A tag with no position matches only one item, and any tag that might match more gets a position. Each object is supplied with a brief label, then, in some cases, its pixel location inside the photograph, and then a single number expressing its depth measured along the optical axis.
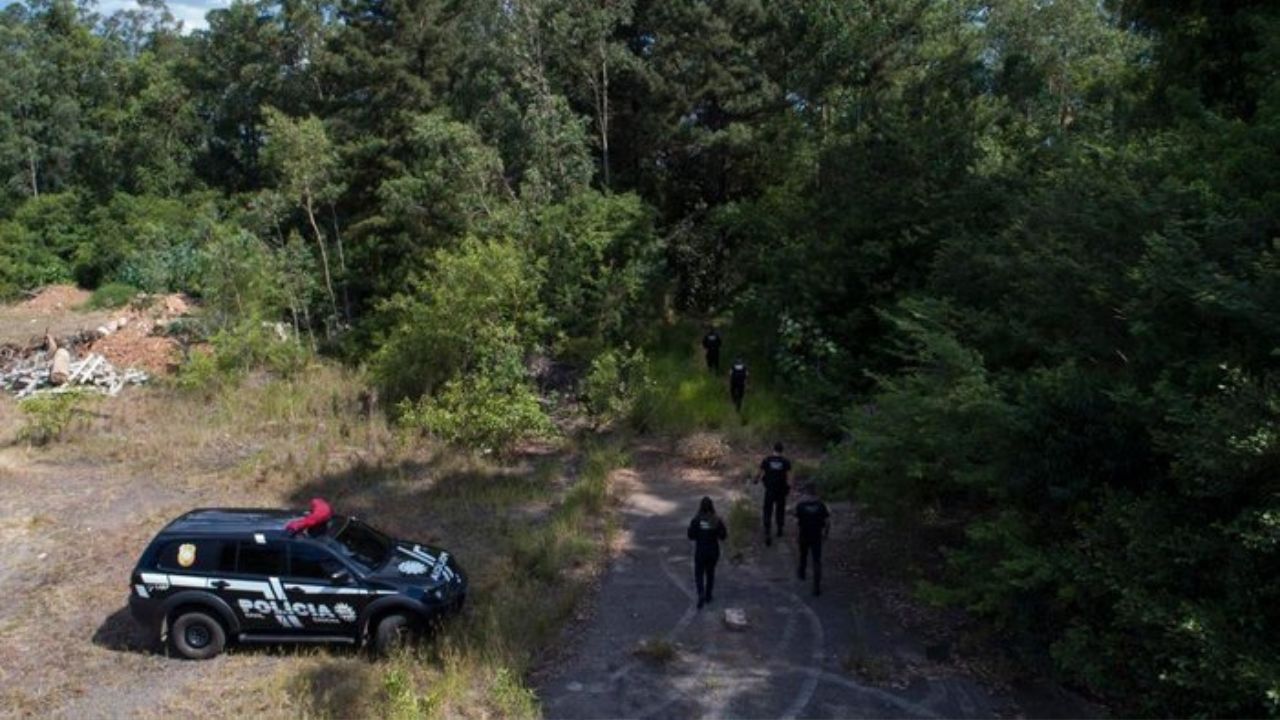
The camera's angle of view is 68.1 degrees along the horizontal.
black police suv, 11.09
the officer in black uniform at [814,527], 12.21
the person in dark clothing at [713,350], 22.94
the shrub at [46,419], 20.64
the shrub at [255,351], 24.73
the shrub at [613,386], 21.00
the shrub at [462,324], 21.12
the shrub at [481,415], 19.56
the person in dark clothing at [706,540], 11.60
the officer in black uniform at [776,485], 13.49
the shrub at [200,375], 23.75
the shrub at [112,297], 35.72
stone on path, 11.40
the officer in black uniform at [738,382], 20.62
